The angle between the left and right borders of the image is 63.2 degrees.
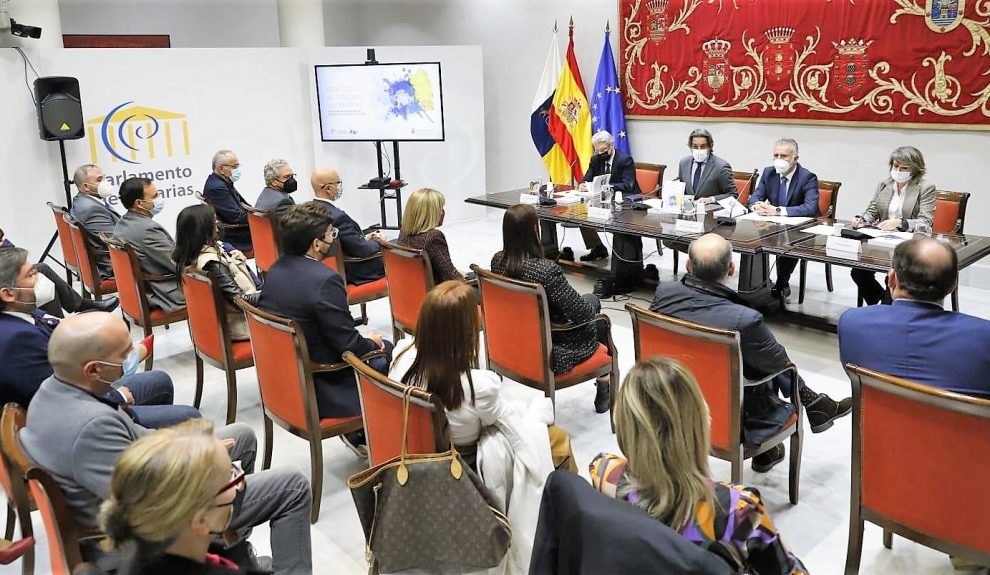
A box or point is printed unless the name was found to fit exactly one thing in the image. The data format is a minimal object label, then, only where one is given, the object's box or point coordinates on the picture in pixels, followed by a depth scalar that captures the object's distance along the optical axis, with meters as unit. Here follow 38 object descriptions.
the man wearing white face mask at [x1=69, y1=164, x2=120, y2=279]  5.21
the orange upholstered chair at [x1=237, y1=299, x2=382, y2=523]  2.94
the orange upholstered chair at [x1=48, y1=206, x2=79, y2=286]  5.30
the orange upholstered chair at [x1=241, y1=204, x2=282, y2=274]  5.29
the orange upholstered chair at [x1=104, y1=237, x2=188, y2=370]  4.25
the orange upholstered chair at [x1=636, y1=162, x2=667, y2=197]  6.49
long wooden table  4.25
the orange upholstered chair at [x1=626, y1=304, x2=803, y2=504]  2.73
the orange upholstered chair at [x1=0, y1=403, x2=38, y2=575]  2.09
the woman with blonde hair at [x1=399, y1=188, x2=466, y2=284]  4.16
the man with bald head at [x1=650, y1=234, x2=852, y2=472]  2.83
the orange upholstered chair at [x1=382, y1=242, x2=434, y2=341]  4.07
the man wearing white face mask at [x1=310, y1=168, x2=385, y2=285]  4.88
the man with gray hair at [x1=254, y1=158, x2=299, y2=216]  5.57
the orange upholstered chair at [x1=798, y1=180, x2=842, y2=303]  5.41
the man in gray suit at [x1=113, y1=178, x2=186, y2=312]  4.41
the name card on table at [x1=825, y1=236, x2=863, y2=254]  4.24
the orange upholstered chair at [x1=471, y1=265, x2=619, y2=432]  3.38
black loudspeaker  6.27
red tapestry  5.86
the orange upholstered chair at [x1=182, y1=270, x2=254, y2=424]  3.58
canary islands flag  8.33
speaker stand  6.22
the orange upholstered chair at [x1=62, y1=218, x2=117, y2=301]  4.87
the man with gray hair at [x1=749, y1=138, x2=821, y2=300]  5.25
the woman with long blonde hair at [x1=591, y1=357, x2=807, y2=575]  1.63
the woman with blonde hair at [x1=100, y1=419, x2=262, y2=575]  1.53
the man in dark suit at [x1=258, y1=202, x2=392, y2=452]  3.08
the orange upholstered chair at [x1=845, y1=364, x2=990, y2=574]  2.12
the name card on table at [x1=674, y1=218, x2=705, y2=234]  4.87
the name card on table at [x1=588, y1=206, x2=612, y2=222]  5.38
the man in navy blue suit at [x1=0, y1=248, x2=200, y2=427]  2.65
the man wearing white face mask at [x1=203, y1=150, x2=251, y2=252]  5.89
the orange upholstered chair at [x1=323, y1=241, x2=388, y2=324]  4.79
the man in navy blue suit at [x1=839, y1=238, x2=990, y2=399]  2.40
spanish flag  8.16
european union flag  7.96
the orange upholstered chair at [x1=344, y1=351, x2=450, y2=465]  2.28
